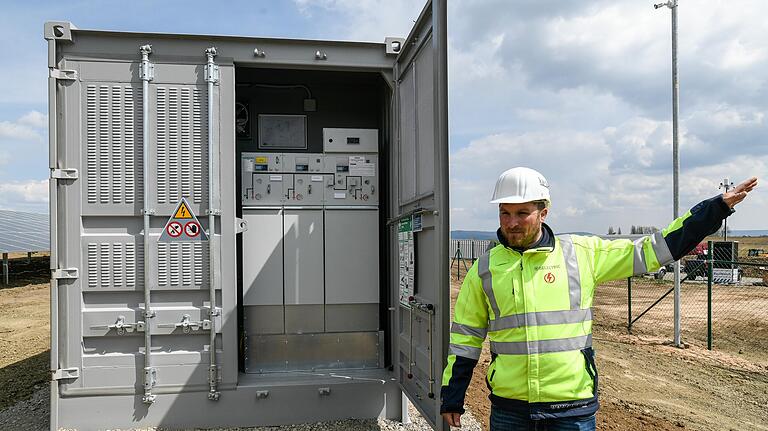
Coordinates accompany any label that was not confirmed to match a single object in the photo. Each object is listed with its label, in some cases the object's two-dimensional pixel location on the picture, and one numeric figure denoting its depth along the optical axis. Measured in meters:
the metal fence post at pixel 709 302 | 9.23
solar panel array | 19.36
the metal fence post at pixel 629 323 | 11.14
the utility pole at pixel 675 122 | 8.87
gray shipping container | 4.81
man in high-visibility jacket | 2.62
